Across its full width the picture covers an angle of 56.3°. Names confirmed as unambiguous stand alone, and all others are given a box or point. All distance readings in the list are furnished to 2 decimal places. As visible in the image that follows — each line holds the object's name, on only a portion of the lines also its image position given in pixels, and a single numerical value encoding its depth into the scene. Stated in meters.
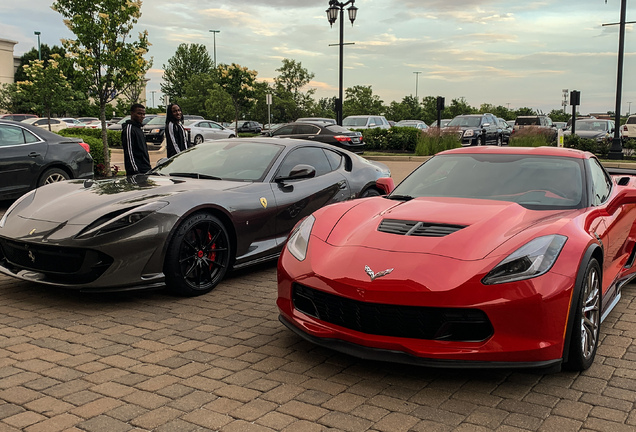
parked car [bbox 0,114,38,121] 44.38
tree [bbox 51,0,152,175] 14.27
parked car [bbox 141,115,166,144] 28.16
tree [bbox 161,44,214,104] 86.25
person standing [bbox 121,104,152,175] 8.08
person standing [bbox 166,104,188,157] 8.89
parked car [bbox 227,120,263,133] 46.01
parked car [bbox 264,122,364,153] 21.12
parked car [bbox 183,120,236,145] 29.91
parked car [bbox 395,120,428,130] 39.80
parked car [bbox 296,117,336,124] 30.09
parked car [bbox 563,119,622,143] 25.73
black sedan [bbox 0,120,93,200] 9.40
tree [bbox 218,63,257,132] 43.81
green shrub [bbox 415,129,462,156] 22.59
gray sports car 4.77
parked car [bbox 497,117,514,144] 30.30
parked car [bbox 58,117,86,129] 44.53
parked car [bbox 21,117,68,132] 39.03
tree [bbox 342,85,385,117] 58.03
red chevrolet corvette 3.25
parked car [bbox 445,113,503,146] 26.36
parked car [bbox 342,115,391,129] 30.03
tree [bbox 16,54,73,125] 30.89
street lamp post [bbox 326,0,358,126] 23.03
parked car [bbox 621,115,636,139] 28.66
